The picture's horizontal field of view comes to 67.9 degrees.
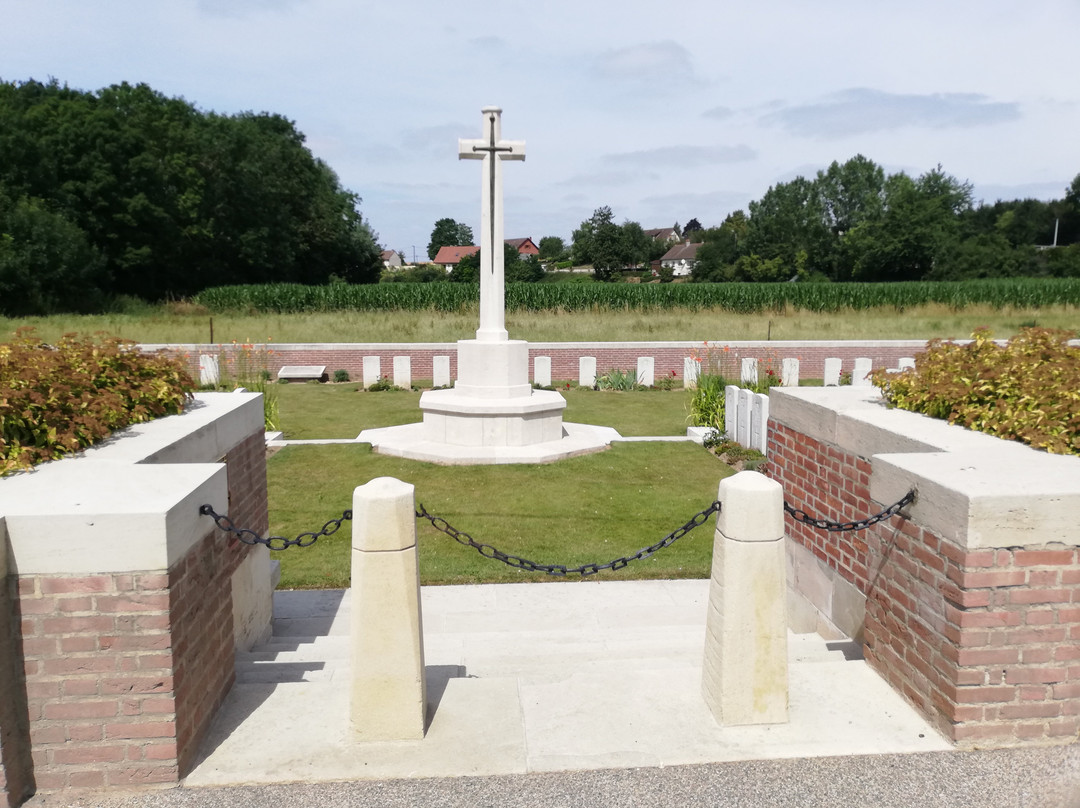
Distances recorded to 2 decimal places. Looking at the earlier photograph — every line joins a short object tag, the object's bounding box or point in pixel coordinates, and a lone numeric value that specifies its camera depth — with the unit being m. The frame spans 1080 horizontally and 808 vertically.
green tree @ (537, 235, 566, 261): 110.47
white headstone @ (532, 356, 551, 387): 15.83
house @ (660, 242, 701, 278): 103.75
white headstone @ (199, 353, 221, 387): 14.41
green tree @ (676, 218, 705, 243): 142.96
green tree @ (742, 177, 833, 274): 67.81
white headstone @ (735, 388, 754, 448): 9.67
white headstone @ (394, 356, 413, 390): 15.69
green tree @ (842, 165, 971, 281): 58.66
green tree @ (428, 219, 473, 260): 114.19
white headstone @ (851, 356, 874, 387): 14.91
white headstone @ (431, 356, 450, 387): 15.64
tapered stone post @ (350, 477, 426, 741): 2.81
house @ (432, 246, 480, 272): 110.31
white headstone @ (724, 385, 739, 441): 10.20
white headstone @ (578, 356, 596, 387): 16.23
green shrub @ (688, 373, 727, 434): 11.13
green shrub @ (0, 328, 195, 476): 3.48
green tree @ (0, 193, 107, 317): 31.81
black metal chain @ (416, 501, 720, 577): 3.39
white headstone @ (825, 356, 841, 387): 15.78
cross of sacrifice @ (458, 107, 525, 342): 10.16
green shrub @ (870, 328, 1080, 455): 3.66
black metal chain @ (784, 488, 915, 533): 3.16
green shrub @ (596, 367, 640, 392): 16.06
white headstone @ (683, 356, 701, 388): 15.48
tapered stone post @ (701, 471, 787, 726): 2.92
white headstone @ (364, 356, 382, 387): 15.77
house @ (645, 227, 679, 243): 135.50
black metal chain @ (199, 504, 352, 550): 3.06
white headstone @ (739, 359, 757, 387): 13.36
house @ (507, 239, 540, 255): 123.20
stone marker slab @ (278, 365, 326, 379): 16.73
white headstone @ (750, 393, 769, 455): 9.28
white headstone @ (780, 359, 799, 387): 14.73
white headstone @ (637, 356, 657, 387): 16.41
